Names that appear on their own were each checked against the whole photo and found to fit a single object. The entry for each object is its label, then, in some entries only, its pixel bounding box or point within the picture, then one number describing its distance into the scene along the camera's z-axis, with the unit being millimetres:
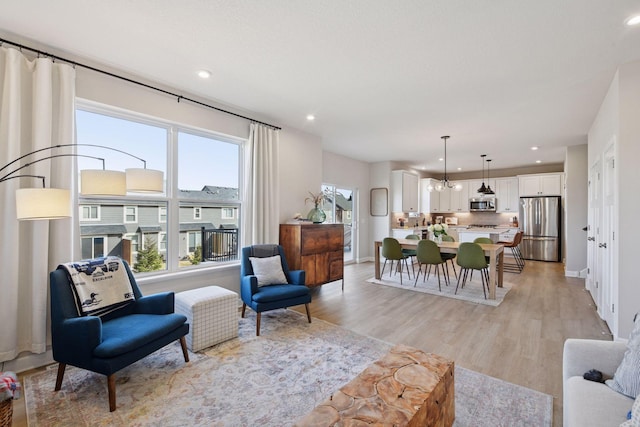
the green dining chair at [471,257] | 4622
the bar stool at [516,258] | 6574
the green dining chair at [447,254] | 5613
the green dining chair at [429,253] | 5086
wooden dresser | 4363
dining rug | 4539
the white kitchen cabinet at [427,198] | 9305
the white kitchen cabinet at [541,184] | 7758
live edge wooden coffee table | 1341
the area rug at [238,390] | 1914
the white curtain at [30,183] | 2371
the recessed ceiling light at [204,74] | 3066
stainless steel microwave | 8961
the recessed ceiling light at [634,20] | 2150
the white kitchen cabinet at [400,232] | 7953
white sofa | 1248
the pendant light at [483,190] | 7527
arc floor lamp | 1928
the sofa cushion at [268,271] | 3625
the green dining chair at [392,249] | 5543
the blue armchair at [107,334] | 2014
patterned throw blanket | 2380
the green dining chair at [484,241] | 5617
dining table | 4539
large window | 3029
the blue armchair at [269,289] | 3232
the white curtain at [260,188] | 4227
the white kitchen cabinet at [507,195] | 8586
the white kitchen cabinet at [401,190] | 7938
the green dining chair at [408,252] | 5844
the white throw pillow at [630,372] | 1333
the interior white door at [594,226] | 4016
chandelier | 5891
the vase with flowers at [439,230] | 5691
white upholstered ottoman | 2824
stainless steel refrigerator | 7699
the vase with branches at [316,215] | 4910
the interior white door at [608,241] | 3094
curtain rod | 2488
